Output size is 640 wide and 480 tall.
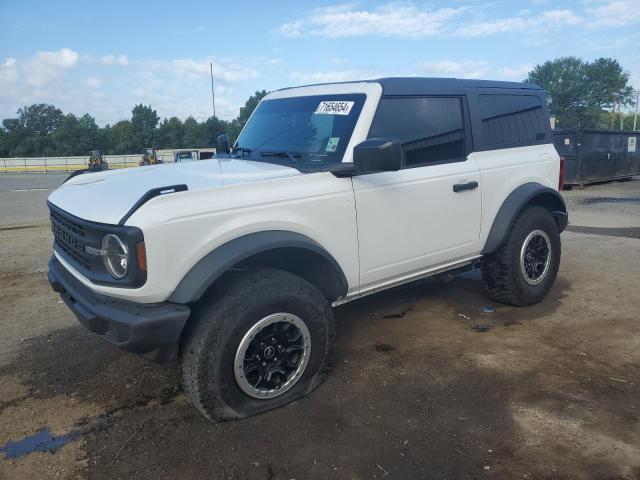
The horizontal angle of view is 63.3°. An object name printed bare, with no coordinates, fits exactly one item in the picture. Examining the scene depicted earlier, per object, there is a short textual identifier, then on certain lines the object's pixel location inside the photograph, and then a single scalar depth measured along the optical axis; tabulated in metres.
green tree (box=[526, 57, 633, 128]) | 90.62
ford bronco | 2.77
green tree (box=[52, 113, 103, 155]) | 74.88
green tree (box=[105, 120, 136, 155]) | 77.56
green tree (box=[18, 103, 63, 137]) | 98.94
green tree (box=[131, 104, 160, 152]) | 78.12
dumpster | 16.09
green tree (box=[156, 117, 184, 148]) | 77.62
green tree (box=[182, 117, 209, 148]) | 70.33
